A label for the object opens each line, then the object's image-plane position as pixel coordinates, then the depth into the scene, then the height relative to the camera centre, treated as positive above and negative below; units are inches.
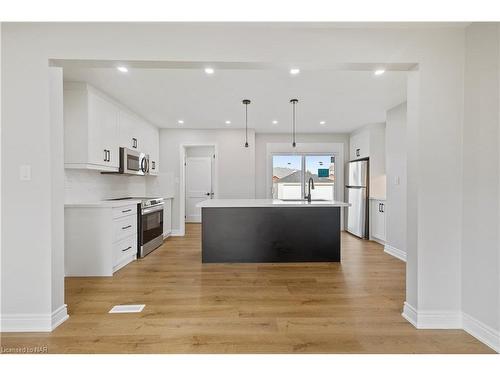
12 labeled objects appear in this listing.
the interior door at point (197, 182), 299.0 +1.6
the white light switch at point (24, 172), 77.1 +3.4
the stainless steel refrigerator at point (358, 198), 213.3 -12.2
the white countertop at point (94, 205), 123.0 -10.4
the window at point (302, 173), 261.9 +10.7
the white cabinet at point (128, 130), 163.5 +36.1
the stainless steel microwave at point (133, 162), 160.1 +14.4
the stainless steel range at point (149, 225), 157.5 -27.6
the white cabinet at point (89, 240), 123.6 -27.7
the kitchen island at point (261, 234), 146.4 -28.9
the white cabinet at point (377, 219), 193.9 -28.0
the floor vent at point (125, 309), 90.0 -44.8
